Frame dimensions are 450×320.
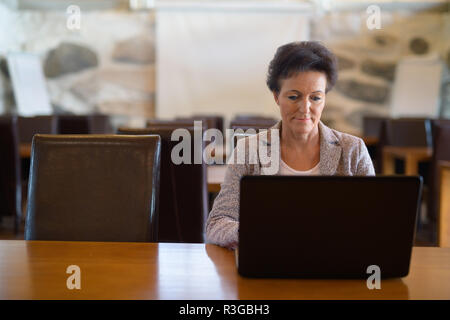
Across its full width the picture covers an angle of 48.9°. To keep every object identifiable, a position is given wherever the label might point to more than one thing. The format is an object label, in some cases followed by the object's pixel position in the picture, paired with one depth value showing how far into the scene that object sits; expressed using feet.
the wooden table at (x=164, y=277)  2.89
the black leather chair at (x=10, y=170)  11.14
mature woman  4.65
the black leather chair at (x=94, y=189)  4.59
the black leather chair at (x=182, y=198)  6.53
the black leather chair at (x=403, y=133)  14.46
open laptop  2.81
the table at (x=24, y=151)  11.71
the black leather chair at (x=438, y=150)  10.44
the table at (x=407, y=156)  11.35
